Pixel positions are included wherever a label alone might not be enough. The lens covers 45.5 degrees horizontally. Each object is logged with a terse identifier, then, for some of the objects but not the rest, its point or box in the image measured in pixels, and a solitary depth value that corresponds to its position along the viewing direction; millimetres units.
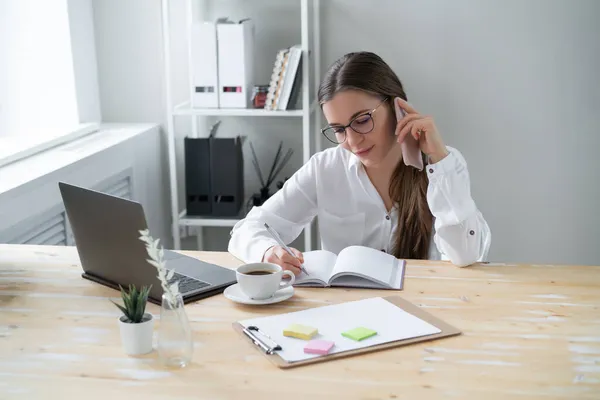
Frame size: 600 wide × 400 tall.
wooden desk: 1080
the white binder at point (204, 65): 2867
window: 2855
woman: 1744
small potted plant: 1194
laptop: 1365
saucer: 1424
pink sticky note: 1189
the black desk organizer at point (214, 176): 2996
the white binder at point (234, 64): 2861
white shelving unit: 2896
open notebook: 1530
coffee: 1483
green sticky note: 1241
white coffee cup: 1413
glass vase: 1152
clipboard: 1171
